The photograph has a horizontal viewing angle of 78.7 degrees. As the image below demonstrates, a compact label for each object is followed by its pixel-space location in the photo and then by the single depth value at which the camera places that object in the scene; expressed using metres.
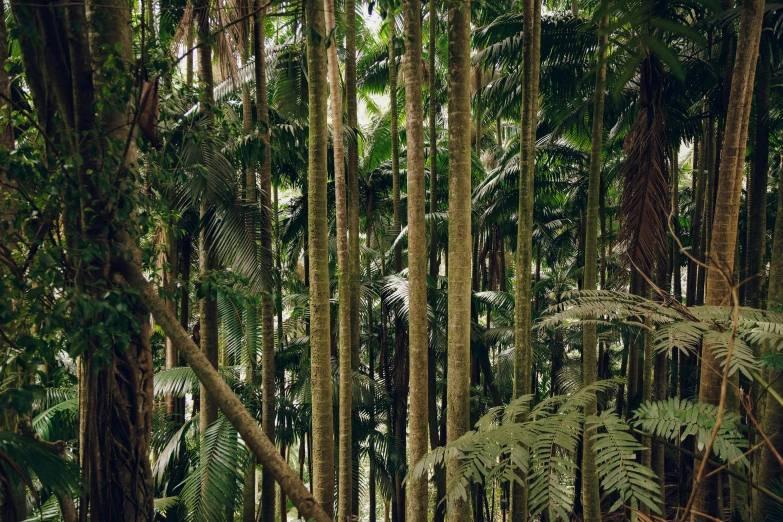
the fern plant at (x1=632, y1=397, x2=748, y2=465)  1.92
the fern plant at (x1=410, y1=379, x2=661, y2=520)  1.82
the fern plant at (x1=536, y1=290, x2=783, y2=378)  2.00
